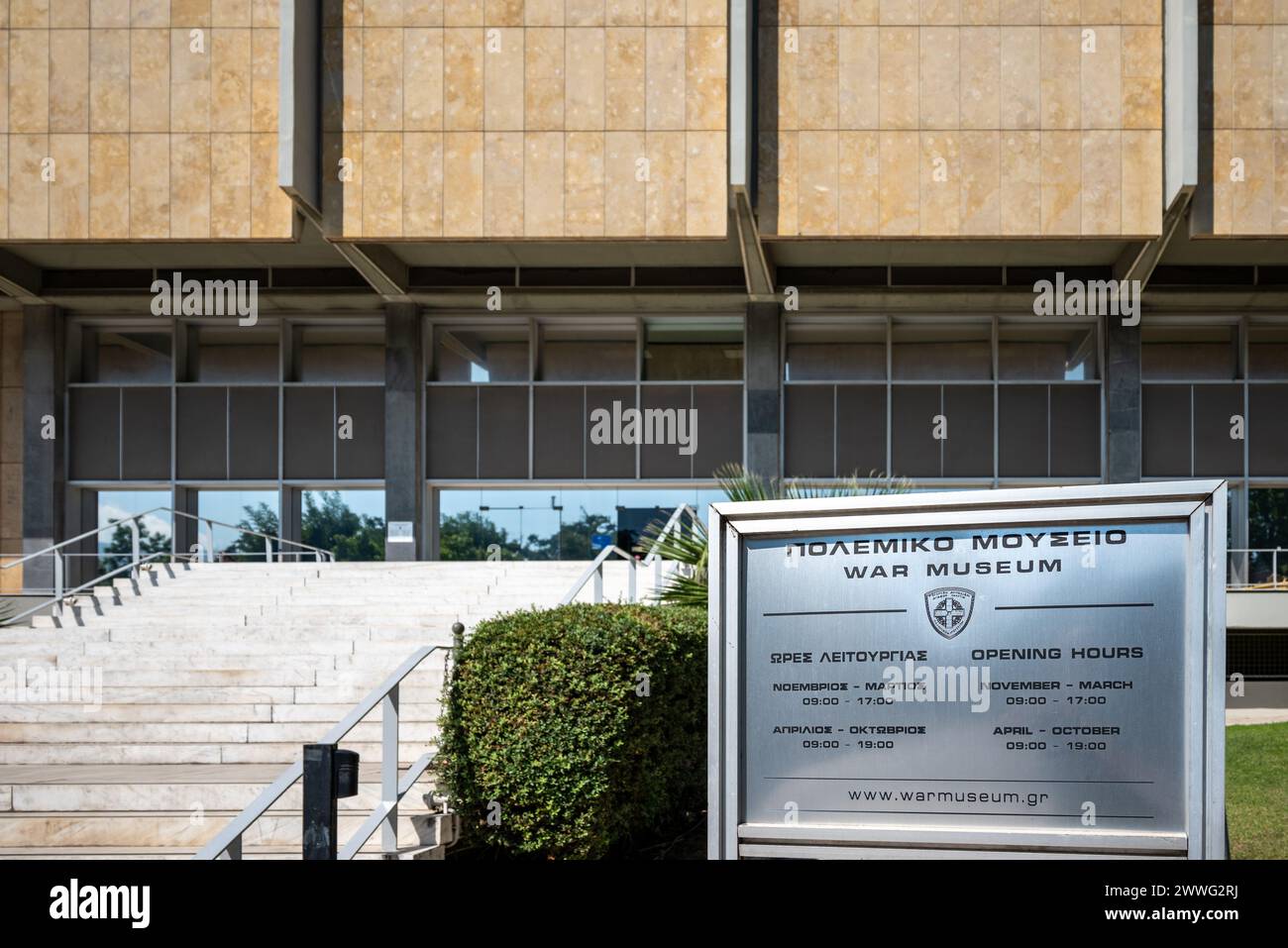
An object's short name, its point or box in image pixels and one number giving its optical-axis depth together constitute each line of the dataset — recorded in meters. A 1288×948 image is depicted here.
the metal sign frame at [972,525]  4.27
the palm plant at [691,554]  10.30
